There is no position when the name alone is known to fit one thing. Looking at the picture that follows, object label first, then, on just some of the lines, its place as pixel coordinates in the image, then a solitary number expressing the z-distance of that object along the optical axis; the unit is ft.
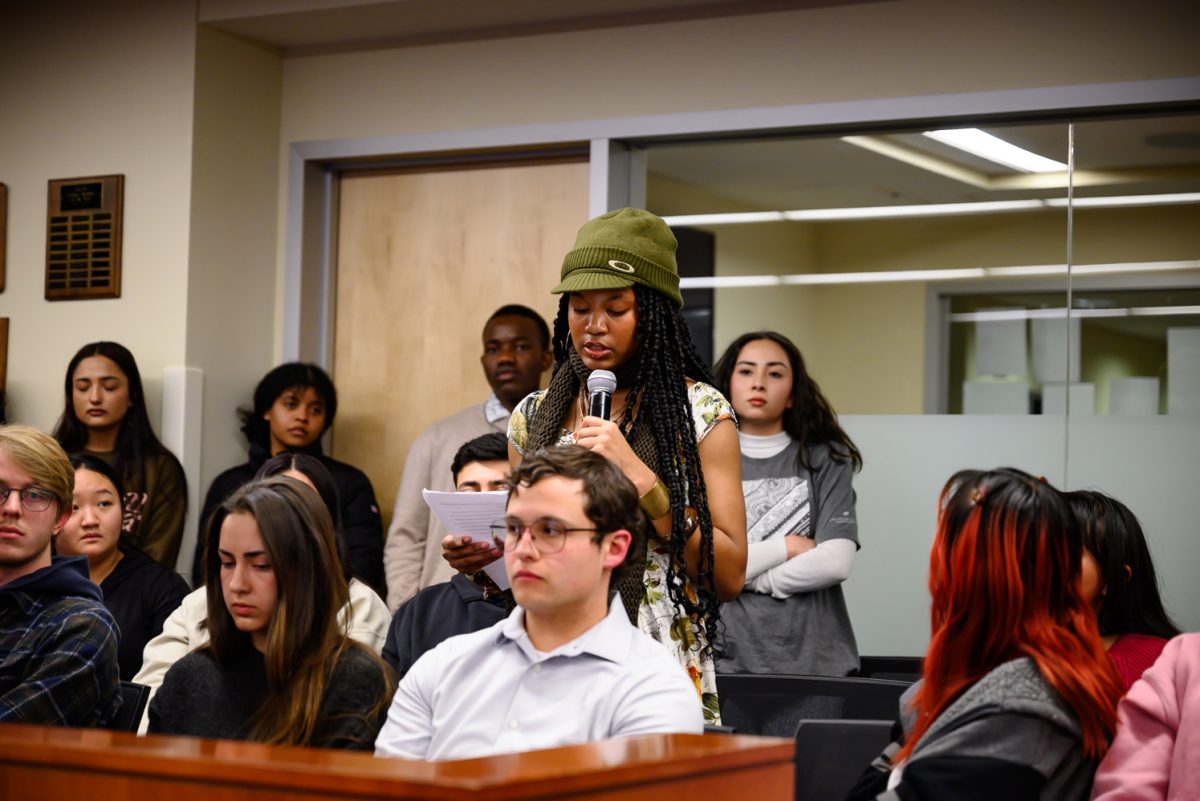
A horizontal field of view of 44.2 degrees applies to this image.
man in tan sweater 16.33
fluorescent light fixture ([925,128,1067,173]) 15.43
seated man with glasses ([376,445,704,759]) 7.15
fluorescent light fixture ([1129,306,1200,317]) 14.85
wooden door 17.69
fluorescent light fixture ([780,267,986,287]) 15.70
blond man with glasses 8.63
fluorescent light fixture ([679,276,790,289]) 16.40
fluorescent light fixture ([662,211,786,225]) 16.49
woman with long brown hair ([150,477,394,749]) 8.45
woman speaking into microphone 8.52
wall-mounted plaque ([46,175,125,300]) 17.84
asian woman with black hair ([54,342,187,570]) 16.80
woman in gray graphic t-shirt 13.21
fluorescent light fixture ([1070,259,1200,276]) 14.90
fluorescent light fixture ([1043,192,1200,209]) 14.90
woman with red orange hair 6.73
